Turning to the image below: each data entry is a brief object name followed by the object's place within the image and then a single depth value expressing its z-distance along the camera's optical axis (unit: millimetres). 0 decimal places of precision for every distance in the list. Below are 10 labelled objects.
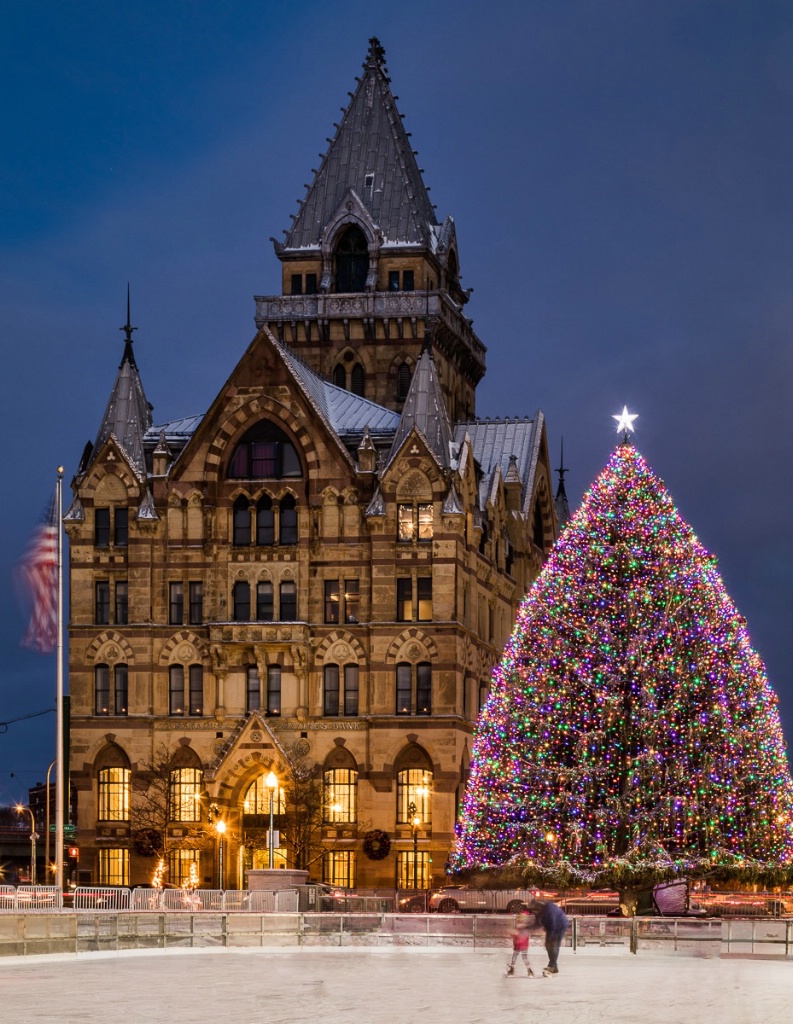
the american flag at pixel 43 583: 59562
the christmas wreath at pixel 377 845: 94000
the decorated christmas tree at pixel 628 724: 66250
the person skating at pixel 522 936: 46875
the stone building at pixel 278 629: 95125
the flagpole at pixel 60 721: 60219
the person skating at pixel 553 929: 46781
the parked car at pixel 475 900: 80312
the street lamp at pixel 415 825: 90875
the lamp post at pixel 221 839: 90712
